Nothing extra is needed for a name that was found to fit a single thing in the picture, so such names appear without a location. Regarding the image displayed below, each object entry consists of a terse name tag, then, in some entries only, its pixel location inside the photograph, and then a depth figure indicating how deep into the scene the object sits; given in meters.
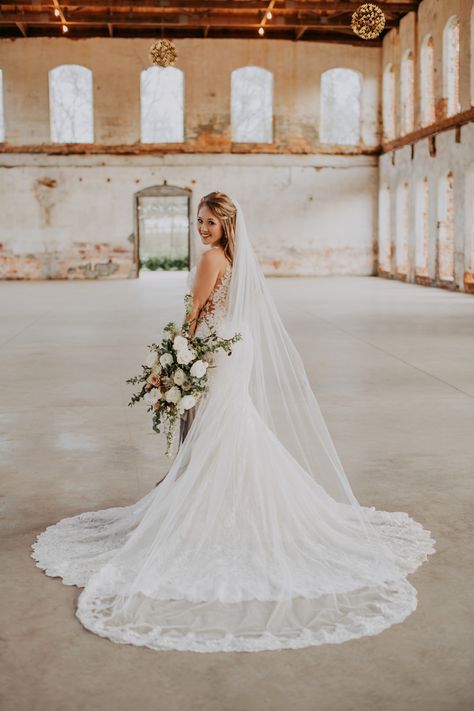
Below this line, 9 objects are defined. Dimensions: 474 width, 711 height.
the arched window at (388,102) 29.75
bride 3.41
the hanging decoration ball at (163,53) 23.91
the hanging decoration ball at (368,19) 20.17
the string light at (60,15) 24.89
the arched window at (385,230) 29.83
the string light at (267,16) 24.53
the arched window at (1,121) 29.60
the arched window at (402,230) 28.39
